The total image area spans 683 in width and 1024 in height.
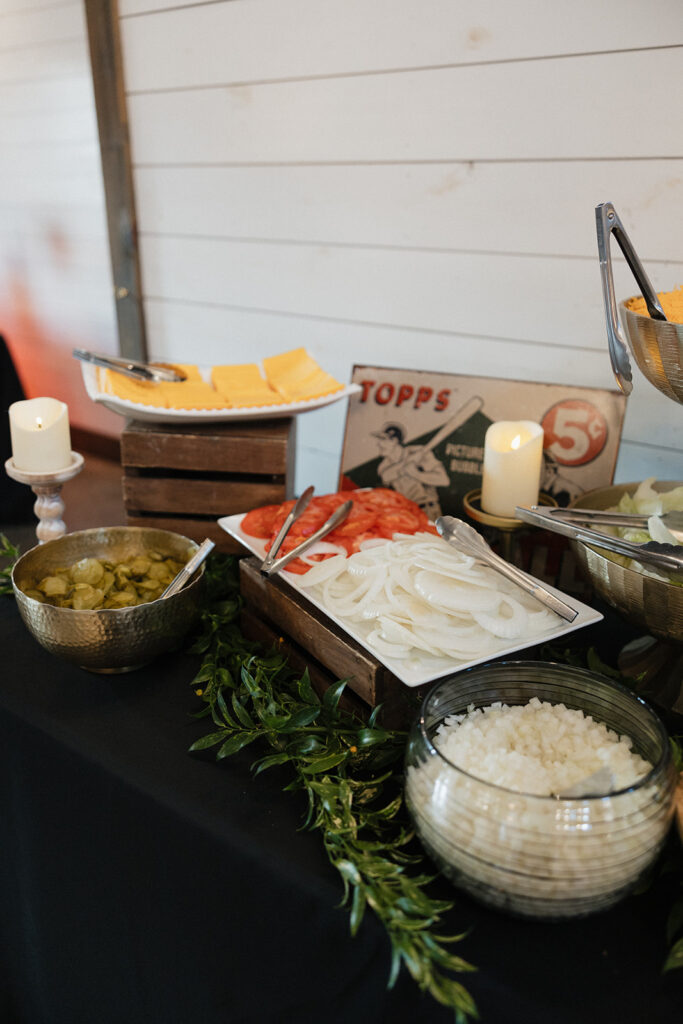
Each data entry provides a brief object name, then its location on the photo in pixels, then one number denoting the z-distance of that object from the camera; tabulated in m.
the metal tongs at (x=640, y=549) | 0.68
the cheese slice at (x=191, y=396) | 1.09
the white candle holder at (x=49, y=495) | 1.00
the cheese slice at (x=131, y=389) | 1.08
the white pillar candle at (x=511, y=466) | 0.96
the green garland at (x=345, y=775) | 0.52
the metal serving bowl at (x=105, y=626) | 0.75
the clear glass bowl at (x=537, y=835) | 0.49
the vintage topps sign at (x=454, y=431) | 1.11
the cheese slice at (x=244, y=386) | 1.11
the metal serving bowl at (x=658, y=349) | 0.70
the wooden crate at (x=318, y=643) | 0.71
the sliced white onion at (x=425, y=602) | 0.70
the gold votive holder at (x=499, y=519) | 0.96
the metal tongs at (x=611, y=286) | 0.74
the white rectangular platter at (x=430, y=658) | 0.67
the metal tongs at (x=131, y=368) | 1.16
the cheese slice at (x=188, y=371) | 1.24
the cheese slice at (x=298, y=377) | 1.18
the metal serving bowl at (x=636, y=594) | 0.69
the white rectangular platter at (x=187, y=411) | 1.05
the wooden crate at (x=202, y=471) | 1.08
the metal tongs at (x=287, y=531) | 0.84
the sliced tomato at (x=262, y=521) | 0.96
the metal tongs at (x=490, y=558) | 0.74
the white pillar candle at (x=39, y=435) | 0.99
